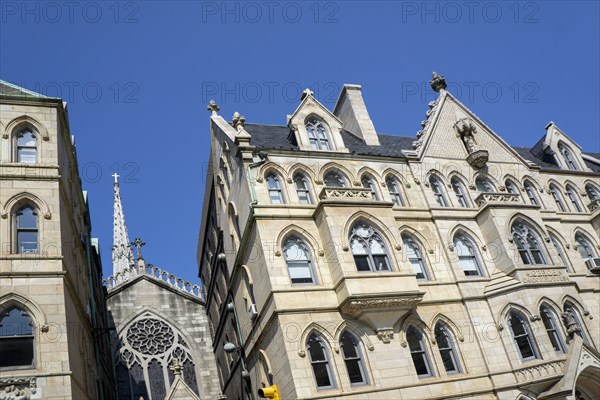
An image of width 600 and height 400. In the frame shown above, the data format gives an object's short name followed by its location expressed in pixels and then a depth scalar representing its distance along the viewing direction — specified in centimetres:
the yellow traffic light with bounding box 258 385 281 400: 1317
